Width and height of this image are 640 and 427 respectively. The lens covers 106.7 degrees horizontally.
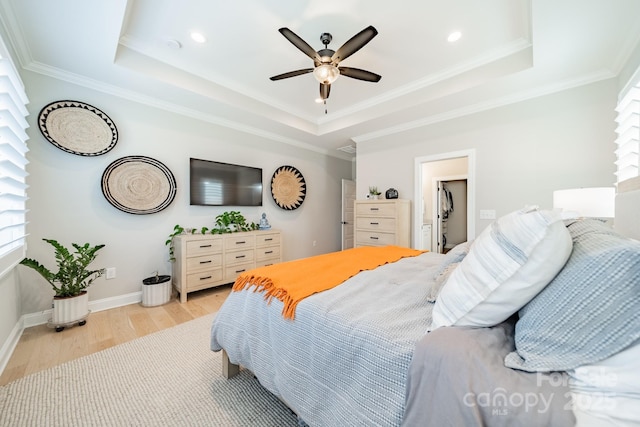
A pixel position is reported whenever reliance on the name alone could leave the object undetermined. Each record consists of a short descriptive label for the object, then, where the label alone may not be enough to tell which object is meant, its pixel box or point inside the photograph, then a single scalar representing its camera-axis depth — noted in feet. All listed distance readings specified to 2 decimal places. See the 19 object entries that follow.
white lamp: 6.05
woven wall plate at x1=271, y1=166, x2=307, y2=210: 14.37
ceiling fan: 5.97
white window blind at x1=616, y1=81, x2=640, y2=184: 5.54
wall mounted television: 11.05
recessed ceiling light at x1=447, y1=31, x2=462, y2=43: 7.07
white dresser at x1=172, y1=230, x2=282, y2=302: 9.57
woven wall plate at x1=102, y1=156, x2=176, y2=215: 8.93
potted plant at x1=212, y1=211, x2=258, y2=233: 11.33
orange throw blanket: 4.12
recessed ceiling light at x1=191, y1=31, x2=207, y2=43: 7.12
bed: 1.89
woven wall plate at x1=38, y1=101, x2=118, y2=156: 7.80
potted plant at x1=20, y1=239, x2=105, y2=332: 7.14
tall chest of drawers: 11.83
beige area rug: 4.23
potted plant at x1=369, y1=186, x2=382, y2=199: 13.16
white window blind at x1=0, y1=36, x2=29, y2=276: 5.24
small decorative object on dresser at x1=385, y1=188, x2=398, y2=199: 12.64
